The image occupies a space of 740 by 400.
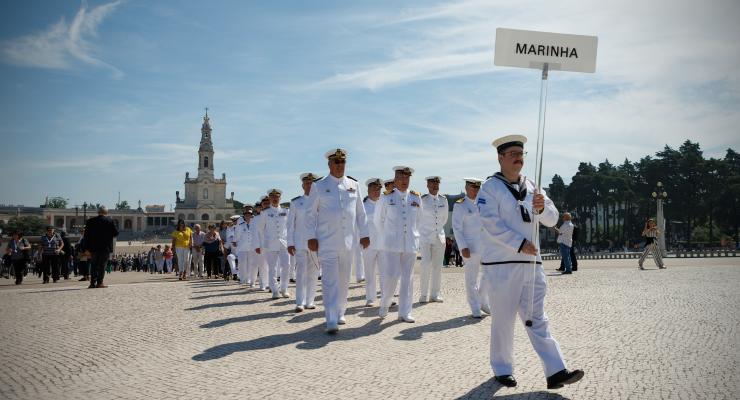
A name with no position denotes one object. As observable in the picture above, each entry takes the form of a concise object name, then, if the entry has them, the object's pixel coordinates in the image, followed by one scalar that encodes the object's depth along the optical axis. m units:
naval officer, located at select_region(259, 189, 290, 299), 12.69
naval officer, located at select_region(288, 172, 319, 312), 10.02
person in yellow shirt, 20.20
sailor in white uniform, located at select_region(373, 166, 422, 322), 8.83
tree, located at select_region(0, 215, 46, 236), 114.31
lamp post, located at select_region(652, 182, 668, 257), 36.94
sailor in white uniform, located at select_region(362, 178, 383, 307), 11.30
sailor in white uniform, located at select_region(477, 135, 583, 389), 4.85
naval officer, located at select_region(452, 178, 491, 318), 9.07
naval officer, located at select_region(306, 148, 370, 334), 8.02
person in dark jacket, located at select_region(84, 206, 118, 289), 14.88
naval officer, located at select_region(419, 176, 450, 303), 11.02
